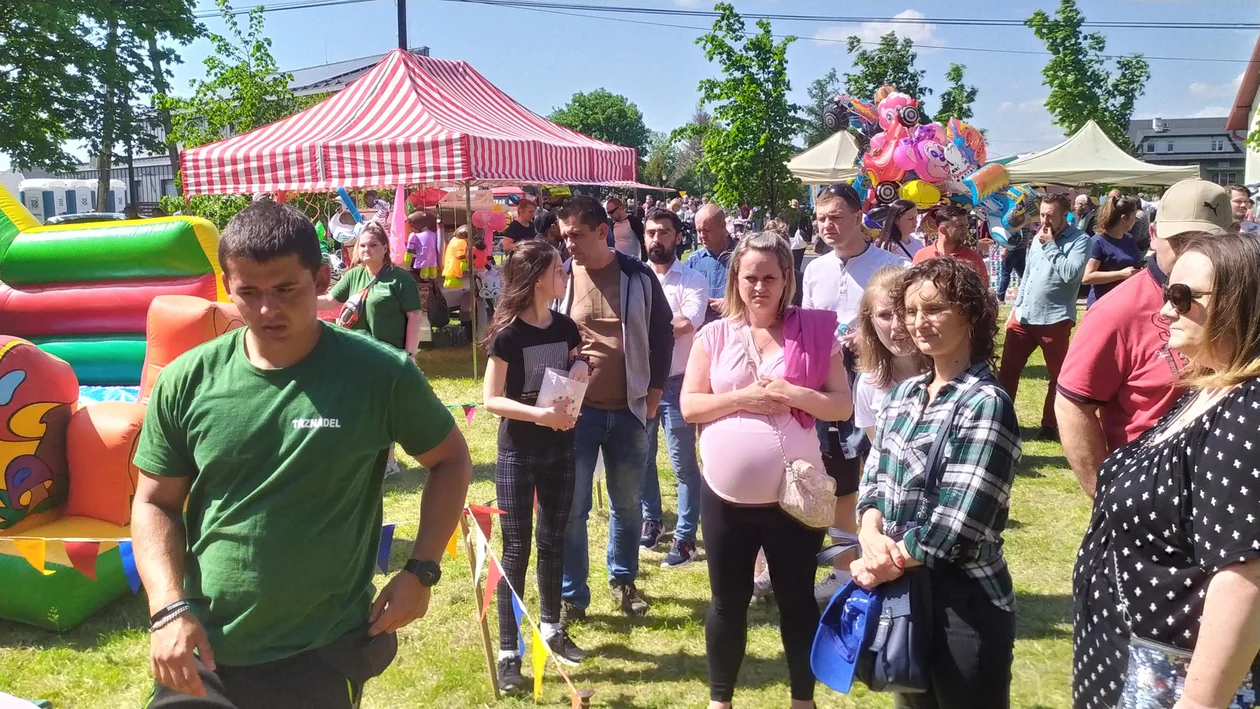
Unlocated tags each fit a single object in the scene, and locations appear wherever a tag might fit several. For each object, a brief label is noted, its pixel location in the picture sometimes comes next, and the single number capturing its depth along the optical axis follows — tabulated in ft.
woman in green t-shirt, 18.65
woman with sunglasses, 5.14
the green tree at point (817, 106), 226.23
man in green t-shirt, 5.91
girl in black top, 11.46
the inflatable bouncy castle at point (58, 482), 13.20
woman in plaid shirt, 7.31
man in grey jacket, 12.67
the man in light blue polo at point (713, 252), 17.89
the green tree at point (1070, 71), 99.81
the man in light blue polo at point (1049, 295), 22.79
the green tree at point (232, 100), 45.16
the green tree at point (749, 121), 48.49
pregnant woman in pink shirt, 9.78
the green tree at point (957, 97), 123.85
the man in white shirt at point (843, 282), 13.55
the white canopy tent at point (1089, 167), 62.13
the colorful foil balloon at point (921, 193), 30.48
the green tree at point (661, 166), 199.98
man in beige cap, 8.31
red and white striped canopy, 28.12
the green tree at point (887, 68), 125.29
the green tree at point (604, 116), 271.69
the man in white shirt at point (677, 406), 15.85
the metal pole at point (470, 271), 32.17
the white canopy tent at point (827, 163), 68.59
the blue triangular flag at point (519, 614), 10.68
